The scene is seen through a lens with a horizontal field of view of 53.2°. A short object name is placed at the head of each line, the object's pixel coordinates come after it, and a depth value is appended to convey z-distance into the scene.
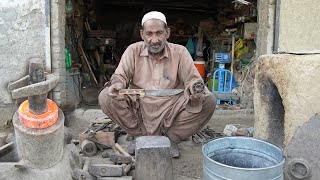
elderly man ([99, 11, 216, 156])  3.26
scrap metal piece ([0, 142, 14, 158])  2.27
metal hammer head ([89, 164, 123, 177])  2.45
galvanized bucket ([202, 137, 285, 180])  1.85
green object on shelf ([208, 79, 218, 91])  6.80
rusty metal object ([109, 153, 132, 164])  2.96
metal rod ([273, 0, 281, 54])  4.63
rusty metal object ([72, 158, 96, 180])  2.33
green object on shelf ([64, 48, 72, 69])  5.16
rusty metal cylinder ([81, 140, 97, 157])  3.33
